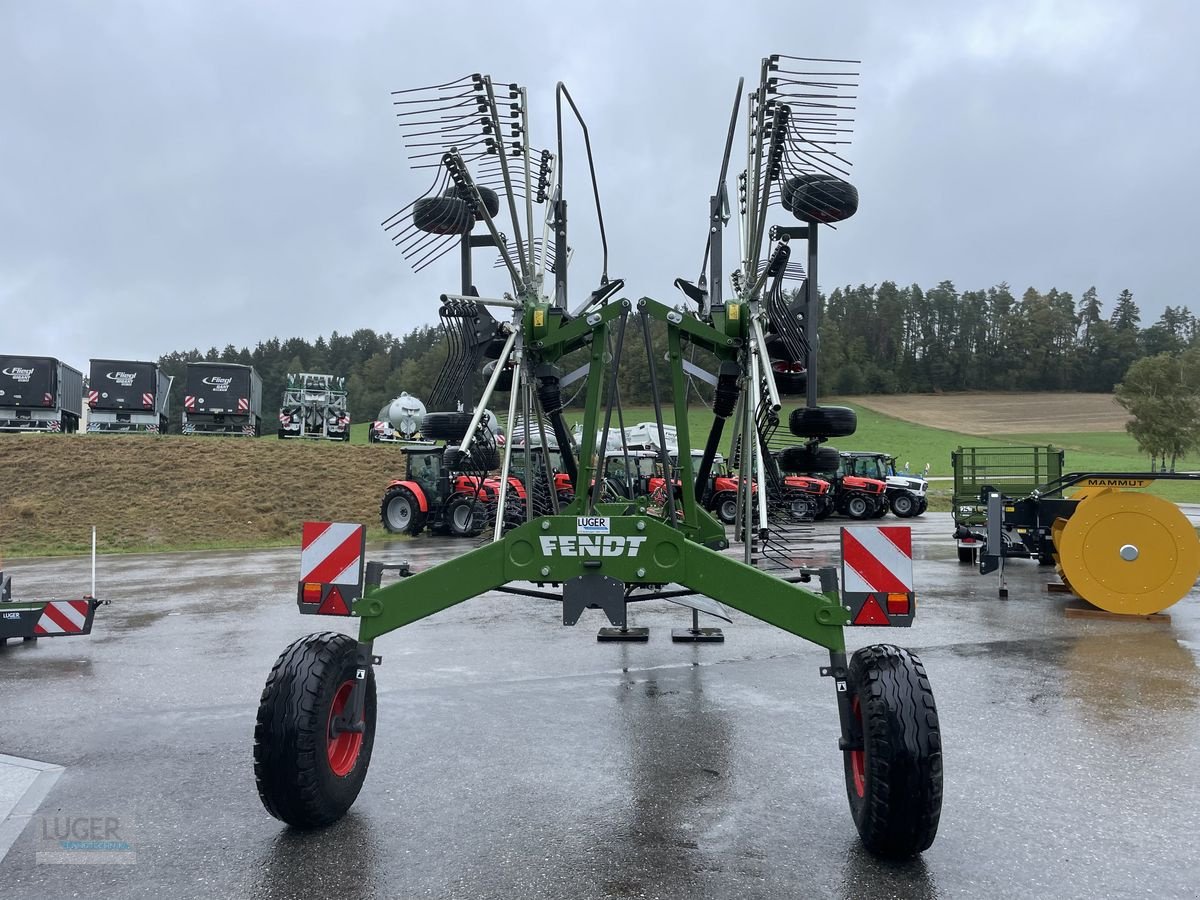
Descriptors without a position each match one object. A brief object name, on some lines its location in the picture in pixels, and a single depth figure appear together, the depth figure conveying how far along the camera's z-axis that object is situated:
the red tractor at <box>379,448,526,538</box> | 21.19
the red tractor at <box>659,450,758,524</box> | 19.64
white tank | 39.94
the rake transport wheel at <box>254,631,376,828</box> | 3.70
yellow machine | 9.23
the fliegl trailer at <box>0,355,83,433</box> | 33.22
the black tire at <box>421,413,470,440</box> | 4.93
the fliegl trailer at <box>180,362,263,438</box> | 35.75
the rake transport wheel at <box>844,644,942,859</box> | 3.45
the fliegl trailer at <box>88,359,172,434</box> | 34.59
